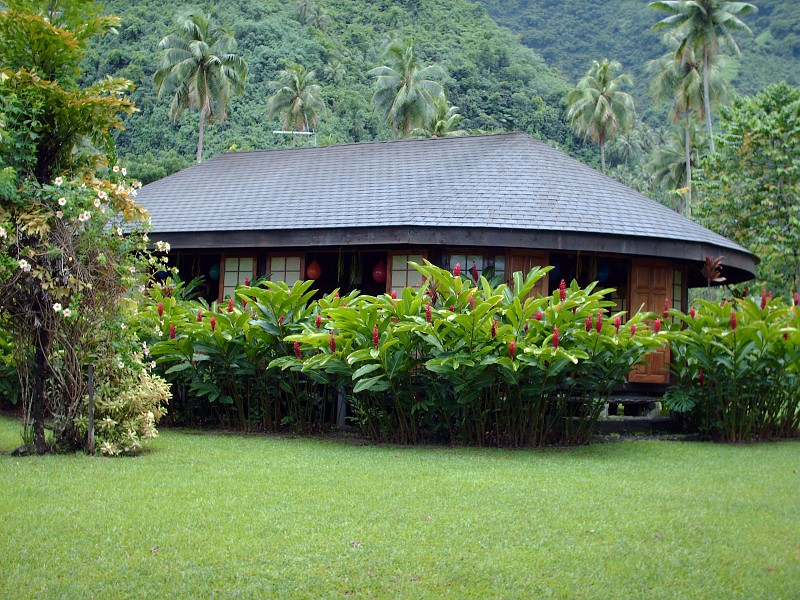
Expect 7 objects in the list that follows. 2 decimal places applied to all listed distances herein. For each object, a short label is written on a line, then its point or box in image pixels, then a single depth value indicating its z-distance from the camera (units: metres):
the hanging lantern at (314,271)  12.72
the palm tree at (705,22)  34.72
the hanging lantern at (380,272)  12.30
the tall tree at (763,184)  18.77
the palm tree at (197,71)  38.09
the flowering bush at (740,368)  9.34
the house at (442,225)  11.32
